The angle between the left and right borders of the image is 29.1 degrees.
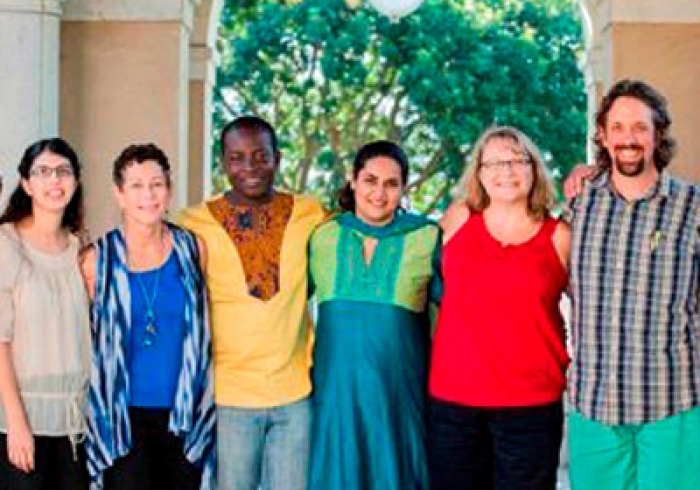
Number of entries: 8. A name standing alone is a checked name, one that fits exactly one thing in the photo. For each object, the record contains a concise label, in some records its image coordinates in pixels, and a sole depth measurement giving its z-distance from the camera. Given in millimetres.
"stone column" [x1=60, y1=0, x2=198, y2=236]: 8078
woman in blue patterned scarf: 4699
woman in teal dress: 4980
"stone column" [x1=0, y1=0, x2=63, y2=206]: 7133
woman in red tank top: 4684
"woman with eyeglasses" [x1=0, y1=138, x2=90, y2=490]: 4633
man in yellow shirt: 4945
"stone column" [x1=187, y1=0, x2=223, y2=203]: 9758
